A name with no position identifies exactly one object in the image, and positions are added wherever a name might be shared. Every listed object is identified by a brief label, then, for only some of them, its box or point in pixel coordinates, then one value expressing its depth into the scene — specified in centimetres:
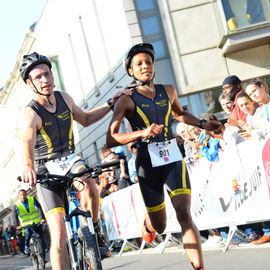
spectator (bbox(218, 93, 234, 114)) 982
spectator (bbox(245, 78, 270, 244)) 830
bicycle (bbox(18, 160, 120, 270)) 522
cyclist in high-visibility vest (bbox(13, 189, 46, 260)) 1630
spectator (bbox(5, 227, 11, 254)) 4500
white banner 775
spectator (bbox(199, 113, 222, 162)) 878
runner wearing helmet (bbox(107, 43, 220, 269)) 589
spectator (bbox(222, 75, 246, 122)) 973
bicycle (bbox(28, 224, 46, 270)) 1492
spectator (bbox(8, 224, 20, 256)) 3694
